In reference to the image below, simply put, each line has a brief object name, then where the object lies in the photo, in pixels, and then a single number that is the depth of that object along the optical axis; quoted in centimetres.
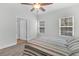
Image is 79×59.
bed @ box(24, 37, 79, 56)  139
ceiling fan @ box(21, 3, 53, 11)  144
